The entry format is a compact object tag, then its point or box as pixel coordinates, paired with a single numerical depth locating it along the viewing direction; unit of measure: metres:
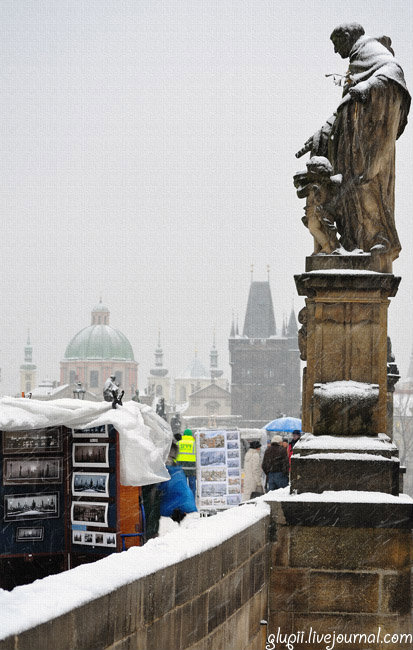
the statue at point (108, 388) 14.41
